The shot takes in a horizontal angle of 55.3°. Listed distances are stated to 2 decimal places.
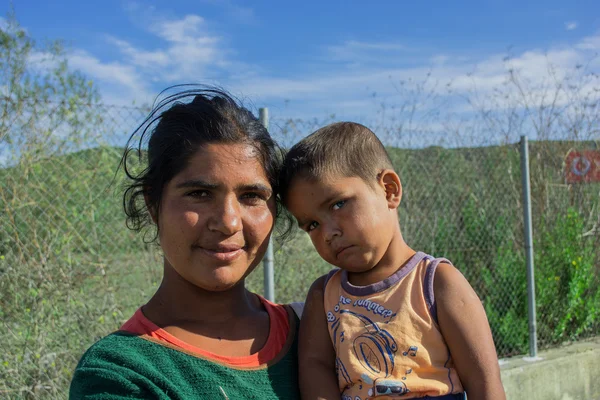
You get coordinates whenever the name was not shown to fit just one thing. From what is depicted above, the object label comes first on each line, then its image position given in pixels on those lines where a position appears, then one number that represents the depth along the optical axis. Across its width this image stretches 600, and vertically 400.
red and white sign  7.08
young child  1.67
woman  1.41
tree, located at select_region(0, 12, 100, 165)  3.58
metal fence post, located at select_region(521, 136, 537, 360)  5.76
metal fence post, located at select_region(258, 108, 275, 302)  3.80
